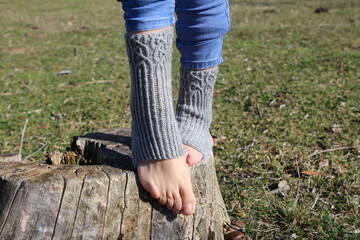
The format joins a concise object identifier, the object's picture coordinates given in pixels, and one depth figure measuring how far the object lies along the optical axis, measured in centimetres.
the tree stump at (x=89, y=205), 144
